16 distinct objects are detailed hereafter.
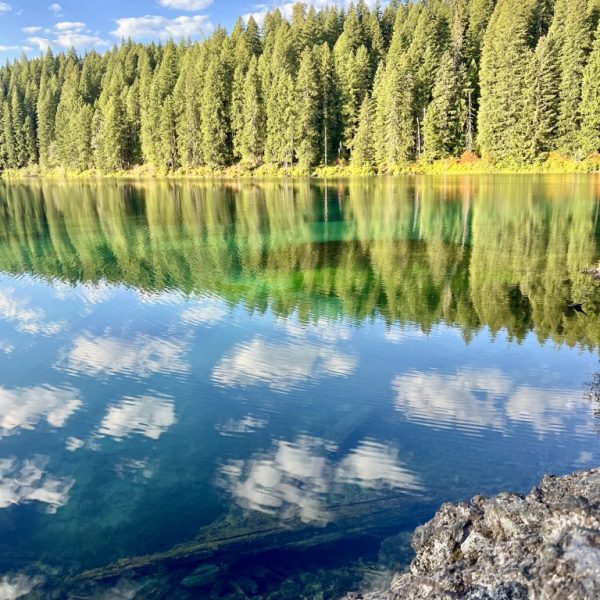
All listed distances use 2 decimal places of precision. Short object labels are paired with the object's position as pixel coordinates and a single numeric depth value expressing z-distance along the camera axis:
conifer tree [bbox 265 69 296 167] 78.69
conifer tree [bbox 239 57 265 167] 81.81
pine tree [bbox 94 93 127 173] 95.50
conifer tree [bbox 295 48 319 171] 77.19
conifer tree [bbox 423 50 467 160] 69.56
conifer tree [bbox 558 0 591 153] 60.31
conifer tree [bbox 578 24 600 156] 57.09
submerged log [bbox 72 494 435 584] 5.61
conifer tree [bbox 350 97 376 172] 74.56
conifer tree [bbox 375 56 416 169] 70.94
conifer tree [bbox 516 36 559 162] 62.06
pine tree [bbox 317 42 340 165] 80.38
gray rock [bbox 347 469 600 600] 3.07
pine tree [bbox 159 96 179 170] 89.56
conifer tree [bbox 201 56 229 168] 84.75
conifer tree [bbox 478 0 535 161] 64.31
